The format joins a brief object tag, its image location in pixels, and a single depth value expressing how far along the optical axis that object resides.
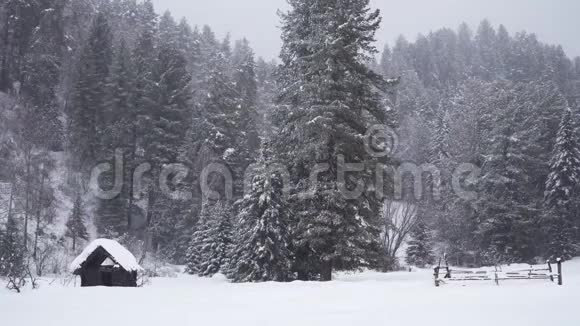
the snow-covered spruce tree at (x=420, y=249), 46.38
